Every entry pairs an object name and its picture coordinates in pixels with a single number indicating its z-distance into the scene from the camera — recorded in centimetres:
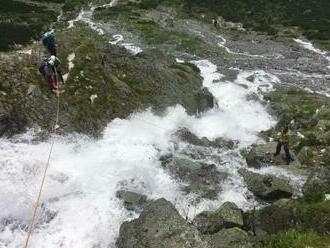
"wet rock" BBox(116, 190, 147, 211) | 1705
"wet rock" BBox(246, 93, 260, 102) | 3472
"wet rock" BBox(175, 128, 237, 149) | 2427
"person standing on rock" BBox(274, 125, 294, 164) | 2258
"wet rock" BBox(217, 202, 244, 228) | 1516
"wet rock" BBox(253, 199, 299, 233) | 1449
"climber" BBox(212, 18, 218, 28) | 6712
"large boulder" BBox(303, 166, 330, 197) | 1627
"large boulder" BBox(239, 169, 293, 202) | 1812
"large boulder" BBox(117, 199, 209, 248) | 1252
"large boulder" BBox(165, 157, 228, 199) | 1880
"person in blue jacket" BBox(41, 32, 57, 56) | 2258
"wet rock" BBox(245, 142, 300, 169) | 2244
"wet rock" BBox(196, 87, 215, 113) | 2959
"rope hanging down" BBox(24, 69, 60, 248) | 1605
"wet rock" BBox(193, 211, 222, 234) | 1504
